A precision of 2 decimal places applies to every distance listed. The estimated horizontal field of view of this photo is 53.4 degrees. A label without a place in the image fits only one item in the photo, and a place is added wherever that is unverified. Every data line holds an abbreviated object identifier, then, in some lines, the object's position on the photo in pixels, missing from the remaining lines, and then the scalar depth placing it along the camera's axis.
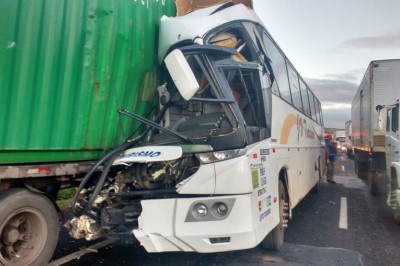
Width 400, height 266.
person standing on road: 15.36
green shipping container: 3.56
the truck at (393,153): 7.30
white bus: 4.04
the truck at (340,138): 41.21
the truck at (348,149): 30.15
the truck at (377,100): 11.09
